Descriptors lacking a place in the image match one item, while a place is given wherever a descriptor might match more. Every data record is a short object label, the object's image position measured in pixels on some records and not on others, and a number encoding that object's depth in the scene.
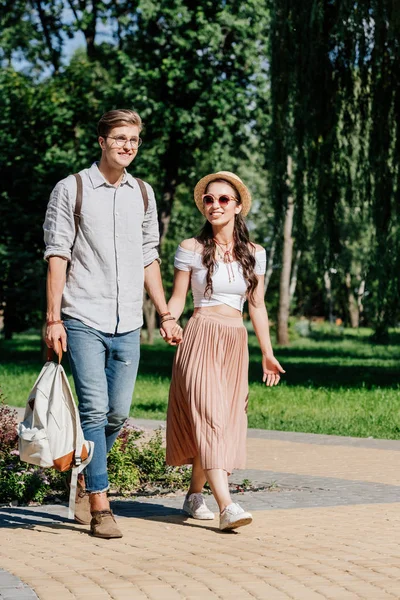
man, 6.29
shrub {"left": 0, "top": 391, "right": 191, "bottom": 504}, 7.93
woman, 6.64
